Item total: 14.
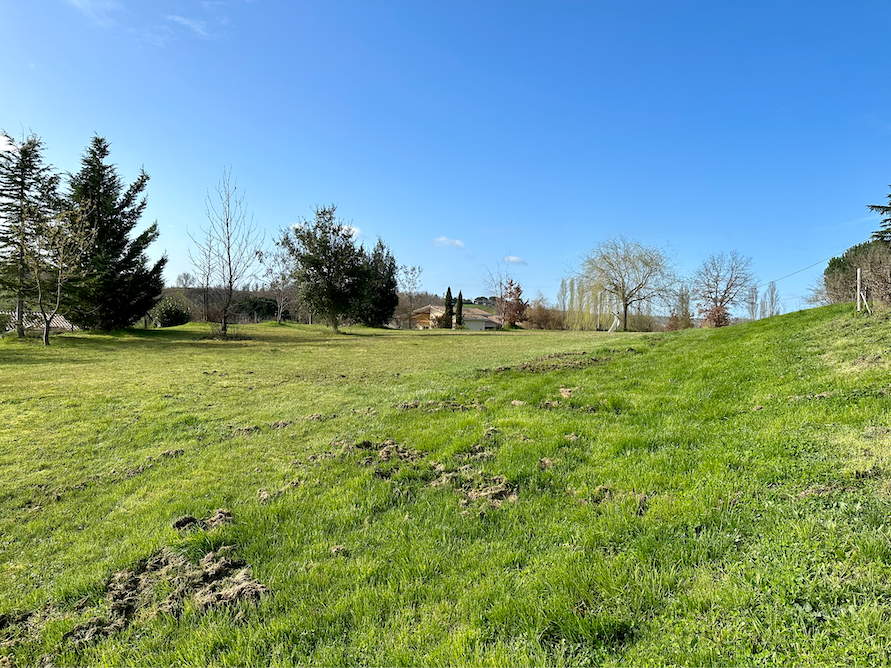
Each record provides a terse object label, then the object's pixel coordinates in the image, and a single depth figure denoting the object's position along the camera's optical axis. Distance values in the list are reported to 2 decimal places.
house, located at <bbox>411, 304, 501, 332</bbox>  61.00
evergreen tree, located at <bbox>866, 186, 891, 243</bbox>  28.17
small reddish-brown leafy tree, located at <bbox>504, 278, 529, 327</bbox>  47.00
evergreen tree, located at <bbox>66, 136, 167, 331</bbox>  20.70
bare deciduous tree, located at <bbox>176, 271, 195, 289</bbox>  53.44
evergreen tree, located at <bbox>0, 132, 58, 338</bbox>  17.36
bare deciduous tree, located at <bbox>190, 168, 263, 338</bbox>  23.33
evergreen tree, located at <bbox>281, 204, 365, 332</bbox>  25.42
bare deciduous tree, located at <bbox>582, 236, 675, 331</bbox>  35.25
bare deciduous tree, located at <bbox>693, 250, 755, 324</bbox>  36.53
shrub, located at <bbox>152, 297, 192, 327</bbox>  32.16
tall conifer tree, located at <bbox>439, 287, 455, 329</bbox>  49.56
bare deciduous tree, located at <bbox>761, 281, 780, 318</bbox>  46.05
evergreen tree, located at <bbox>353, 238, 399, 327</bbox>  38.65
